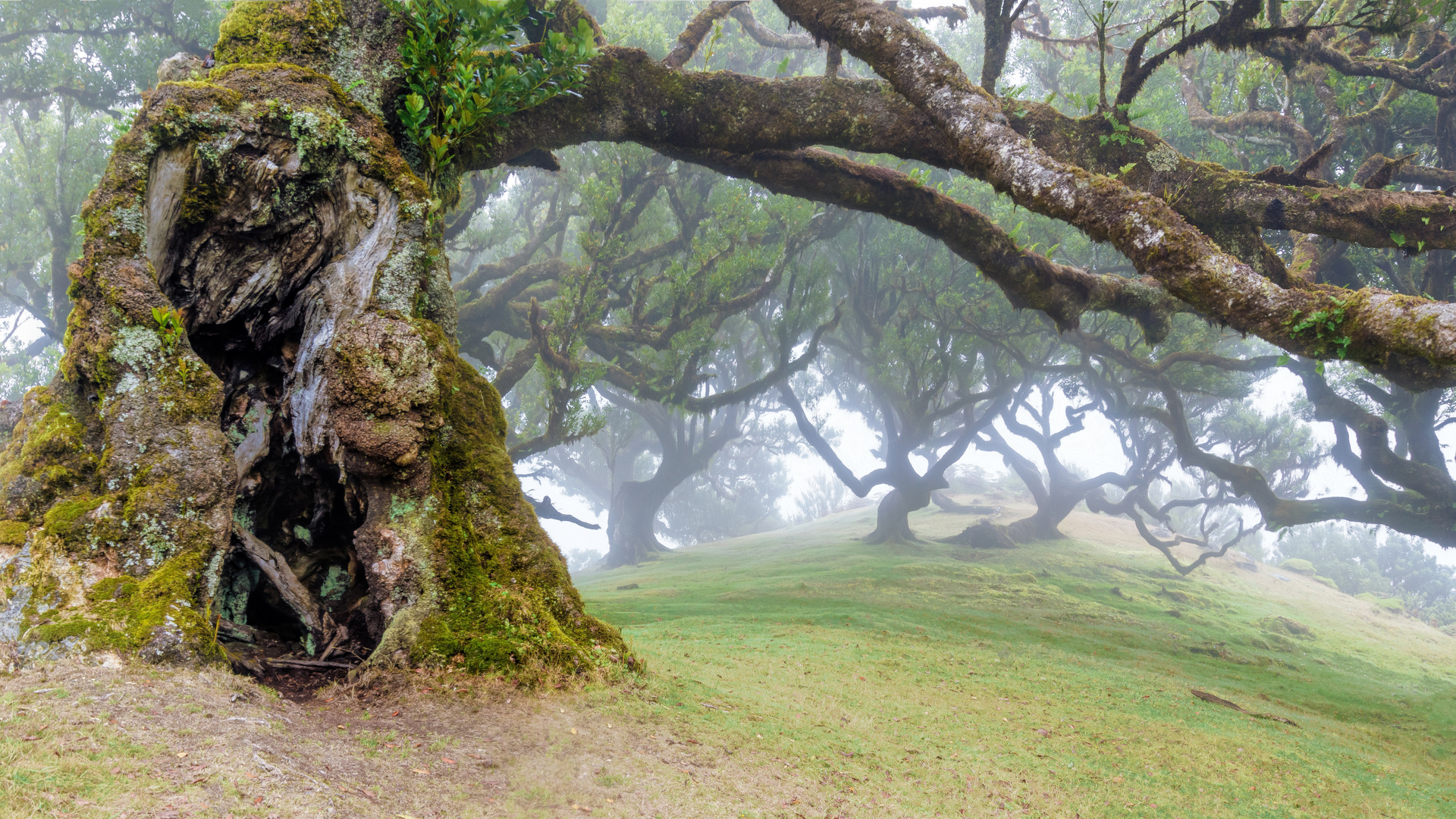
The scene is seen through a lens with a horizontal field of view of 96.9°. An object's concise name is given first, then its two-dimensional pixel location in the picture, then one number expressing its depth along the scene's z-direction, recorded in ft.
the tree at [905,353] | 63.16
